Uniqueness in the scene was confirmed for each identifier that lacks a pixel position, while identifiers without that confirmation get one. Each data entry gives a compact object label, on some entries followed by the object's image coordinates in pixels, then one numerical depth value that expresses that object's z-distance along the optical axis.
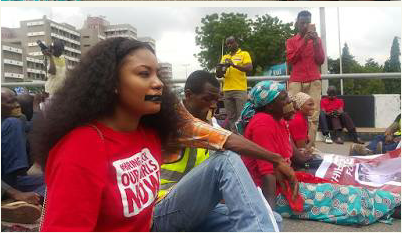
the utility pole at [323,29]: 6.65
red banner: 3.54
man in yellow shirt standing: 5.87
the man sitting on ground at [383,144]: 4.93
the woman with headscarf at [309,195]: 2.99
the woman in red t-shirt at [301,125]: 4.15
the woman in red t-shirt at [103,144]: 1.44
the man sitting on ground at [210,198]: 1.83
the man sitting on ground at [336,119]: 6.77
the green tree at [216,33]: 28.08
